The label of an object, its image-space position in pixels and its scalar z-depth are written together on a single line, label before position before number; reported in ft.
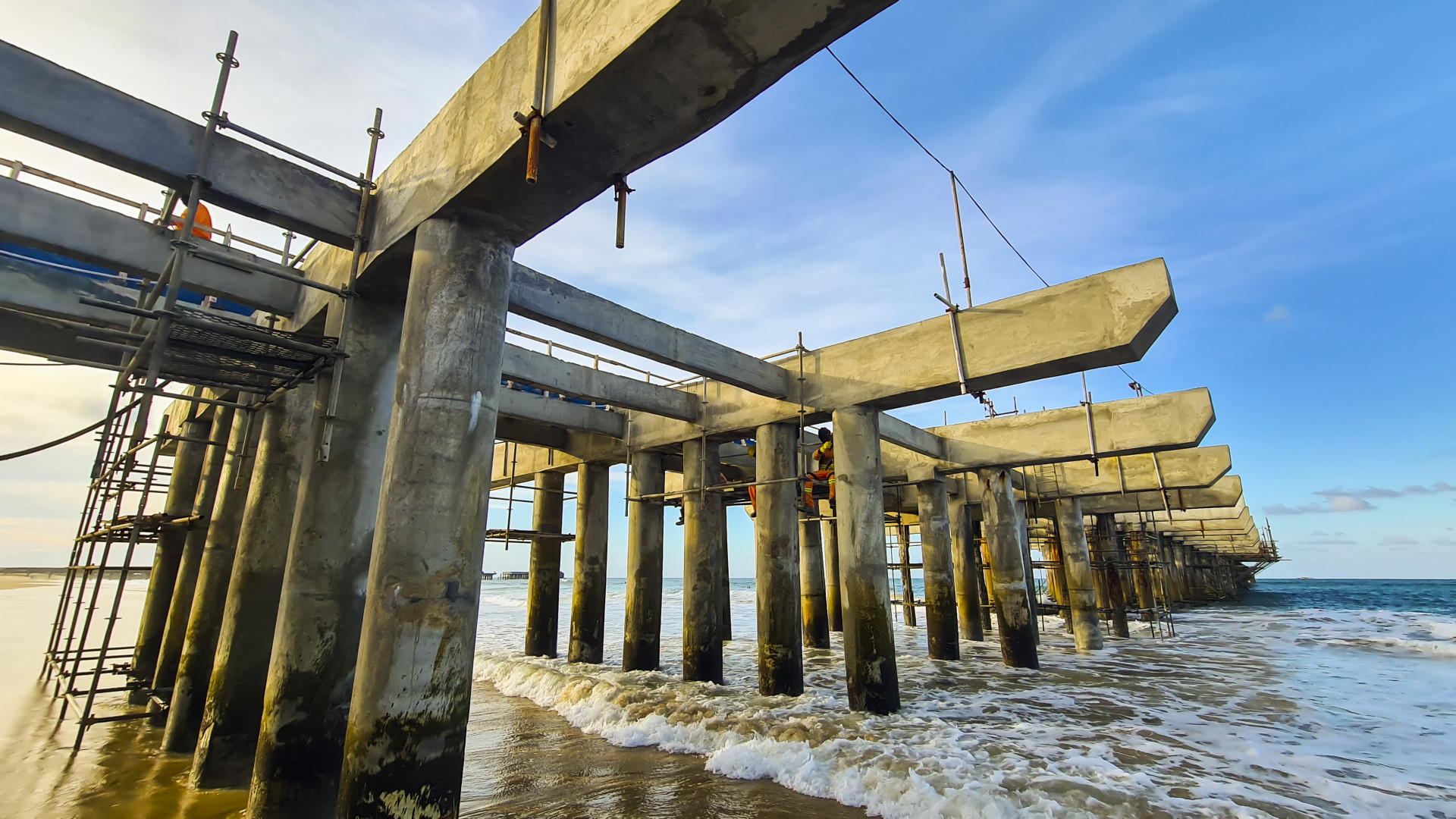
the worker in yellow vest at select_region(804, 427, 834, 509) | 39.09
